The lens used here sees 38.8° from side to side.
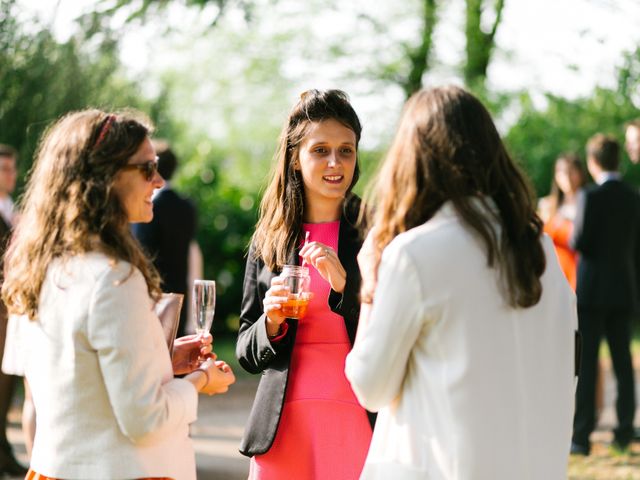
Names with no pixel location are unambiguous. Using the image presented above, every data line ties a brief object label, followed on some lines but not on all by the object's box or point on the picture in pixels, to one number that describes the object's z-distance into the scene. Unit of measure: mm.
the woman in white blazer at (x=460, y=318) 2328
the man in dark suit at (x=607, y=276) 7547
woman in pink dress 3303
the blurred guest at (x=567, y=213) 8164
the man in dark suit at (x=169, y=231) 6770
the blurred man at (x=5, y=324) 6566
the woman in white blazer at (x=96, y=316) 2443
